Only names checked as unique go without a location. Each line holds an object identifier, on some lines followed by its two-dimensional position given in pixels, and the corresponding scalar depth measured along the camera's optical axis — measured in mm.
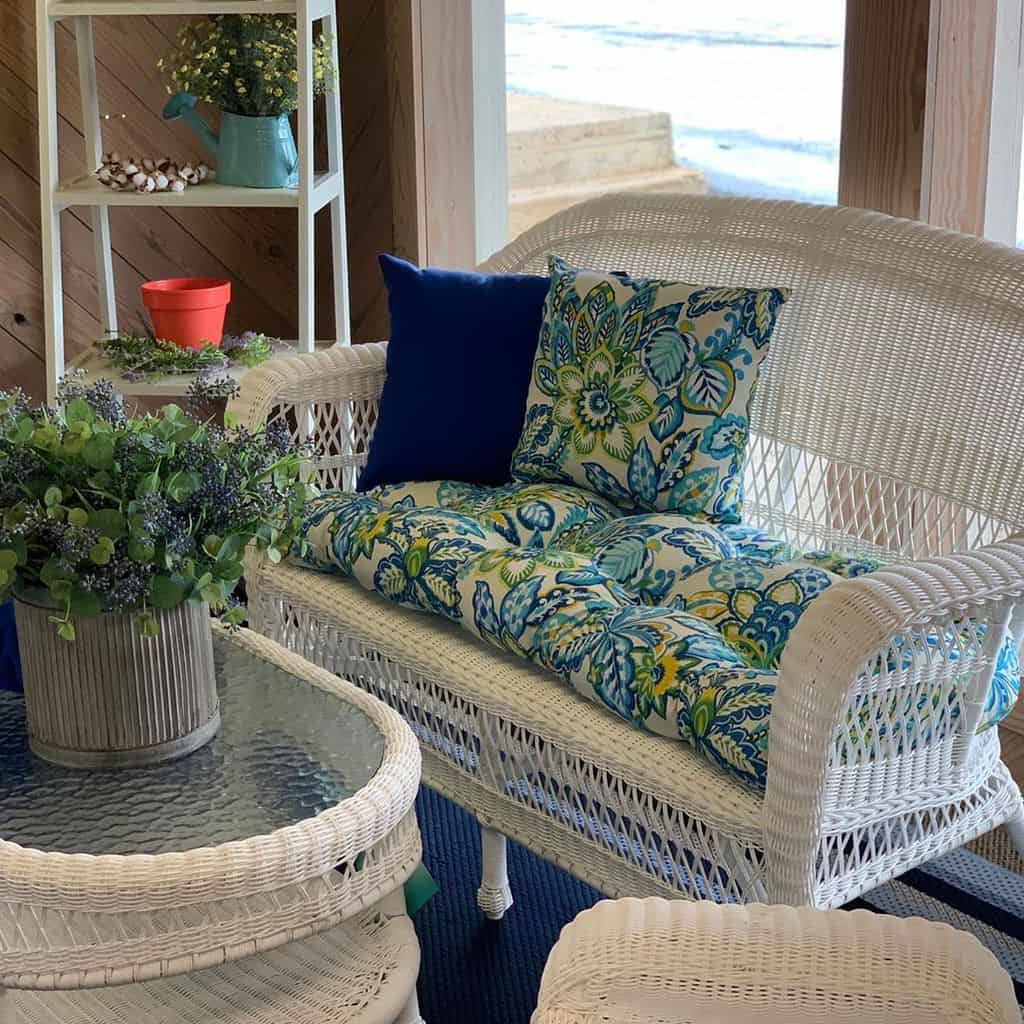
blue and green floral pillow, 2078
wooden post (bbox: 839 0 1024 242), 2281
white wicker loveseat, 1511
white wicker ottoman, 1115
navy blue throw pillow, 2320
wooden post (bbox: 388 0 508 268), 3303
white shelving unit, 2875
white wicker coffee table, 1347
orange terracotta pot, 3064
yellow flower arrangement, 2959
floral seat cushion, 1637
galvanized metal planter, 1492
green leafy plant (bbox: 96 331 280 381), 2984
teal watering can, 3006
